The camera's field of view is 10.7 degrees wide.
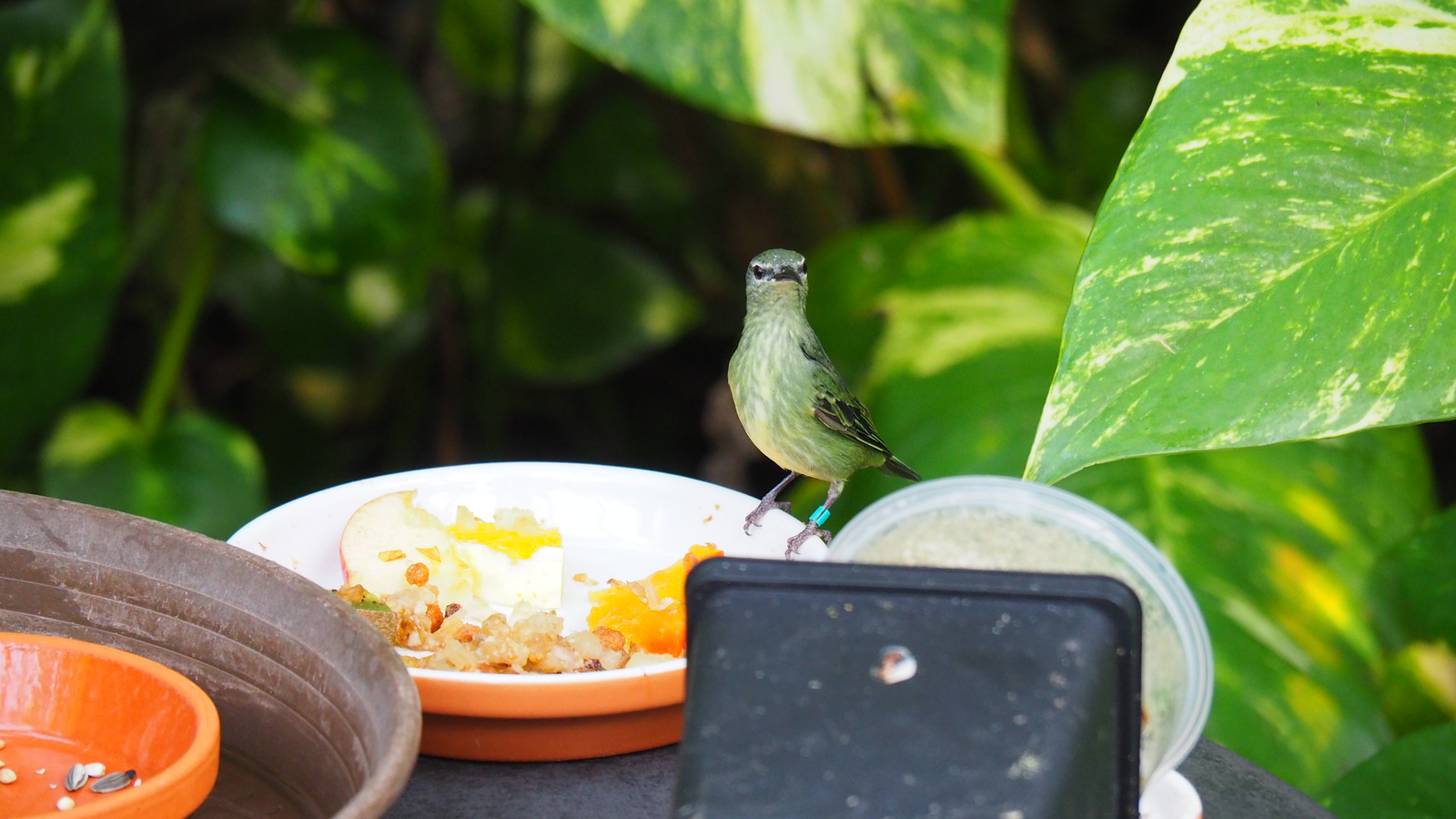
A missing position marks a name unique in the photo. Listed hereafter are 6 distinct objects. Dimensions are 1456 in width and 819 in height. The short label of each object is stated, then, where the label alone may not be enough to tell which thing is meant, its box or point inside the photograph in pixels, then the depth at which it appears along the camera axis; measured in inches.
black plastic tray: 88.5
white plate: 99.6
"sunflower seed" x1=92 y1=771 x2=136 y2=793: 91.9
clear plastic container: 90.9
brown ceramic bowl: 92.1
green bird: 98.8
